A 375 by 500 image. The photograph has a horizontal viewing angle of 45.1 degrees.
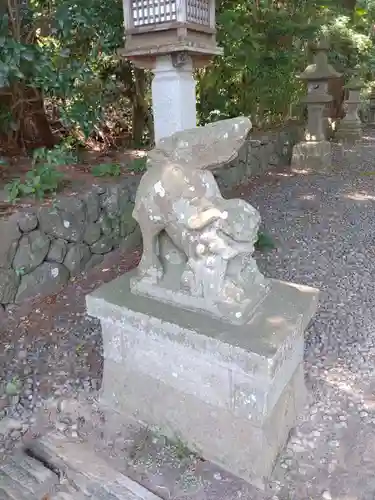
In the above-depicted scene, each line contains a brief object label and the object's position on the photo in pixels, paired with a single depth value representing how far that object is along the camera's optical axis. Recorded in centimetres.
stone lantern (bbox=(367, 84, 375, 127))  1269
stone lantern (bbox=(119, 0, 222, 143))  310
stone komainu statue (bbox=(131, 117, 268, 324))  185
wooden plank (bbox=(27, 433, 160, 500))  189
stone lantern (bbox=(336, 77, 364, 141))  930
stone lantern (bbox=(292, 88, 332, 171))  736
